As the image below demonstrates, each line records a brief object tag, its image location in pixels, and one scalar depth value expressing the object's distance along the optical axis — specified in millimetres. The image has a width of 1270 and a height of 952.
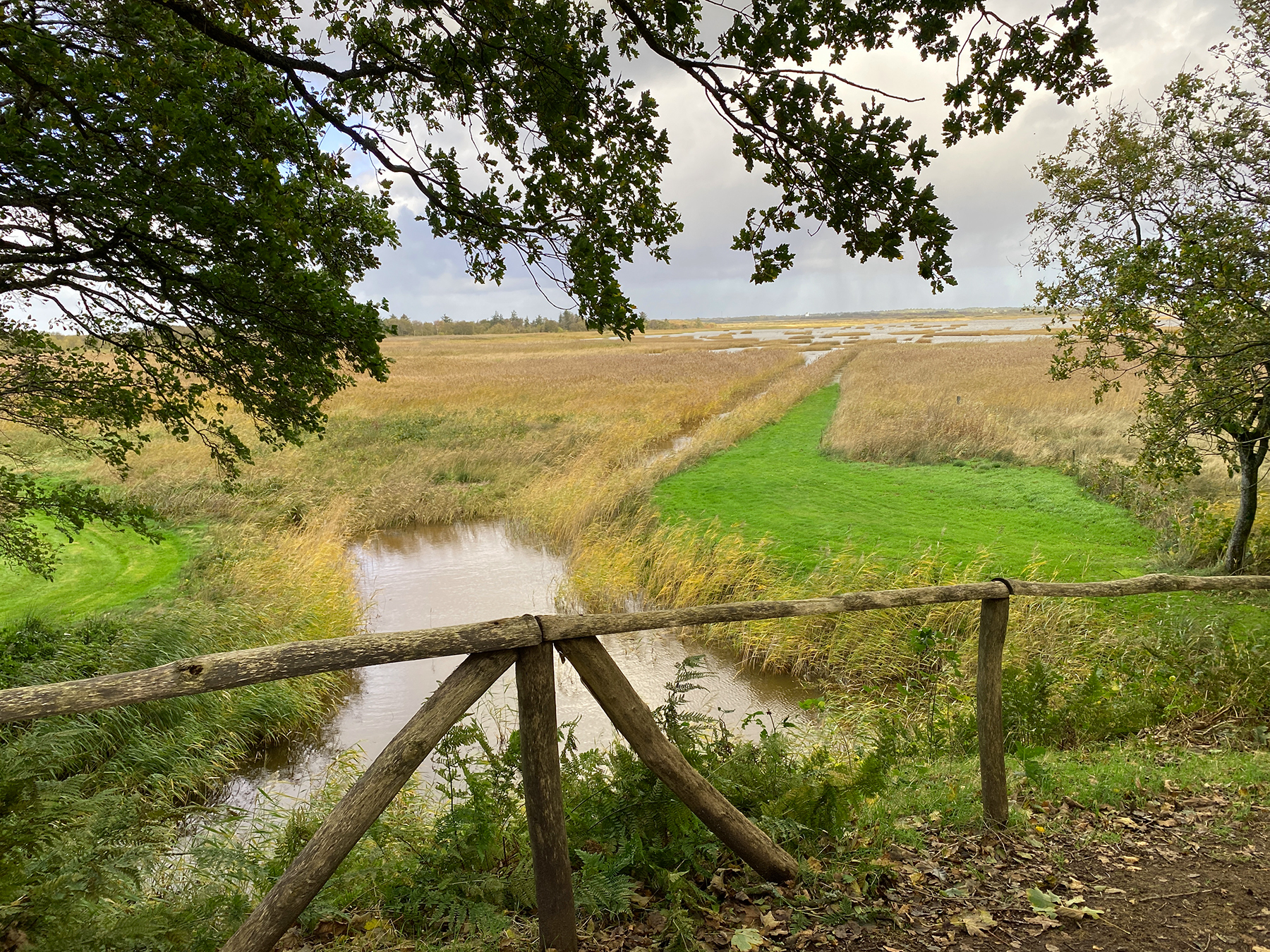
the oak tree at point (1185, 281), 7992
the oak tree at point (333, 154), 3775
